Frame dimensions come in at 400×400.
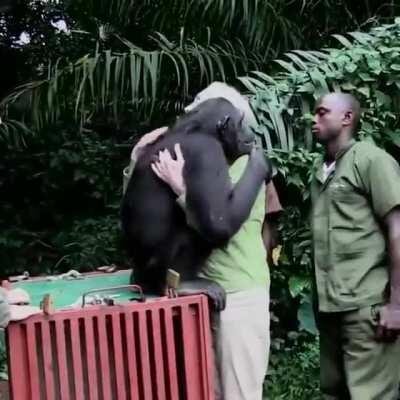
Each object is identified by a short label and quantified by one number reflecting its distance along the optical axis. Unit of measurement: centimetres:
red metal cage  209
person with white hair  245
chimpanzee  247
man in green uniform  300
